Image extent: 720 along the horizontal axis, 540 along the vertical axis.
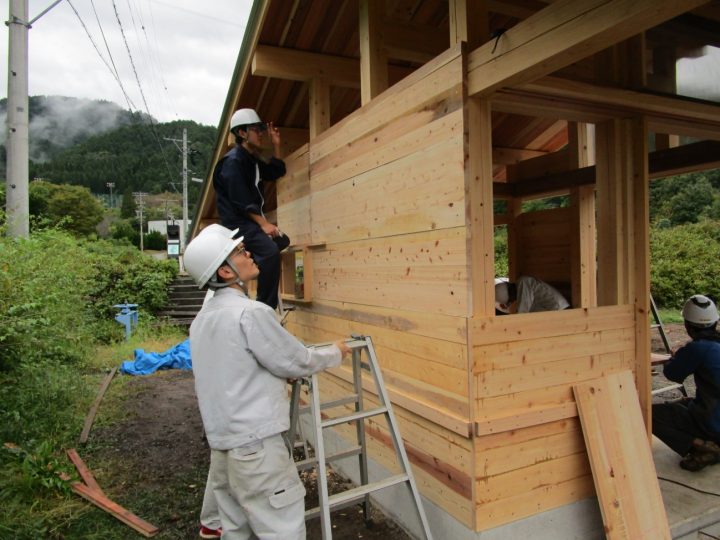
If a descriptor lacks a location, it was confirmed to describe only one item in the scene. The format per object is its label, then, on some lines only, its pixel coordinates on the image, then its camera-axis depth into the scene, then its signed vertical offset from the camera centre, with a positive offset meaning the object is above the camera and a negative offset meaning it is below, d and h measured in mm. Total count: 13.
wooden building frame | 2578 +383
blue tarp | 8672 -1569
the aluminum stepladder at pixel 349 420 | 2611 -944
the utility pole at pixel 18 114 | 6566 +2272
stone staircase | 13780 -748
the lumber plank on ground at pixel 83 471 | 4162 -1768
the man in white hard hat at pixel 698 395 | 3553 -947
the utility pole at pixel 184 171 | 29328 +6363
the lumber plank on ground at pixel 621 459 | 2768 -1108
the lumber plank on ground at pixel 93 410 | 5360 -1659
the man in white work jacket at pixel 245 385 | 2266 -521
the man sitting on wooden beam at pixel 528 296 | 4430 -233
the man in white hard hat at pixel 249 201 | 3768 +598
